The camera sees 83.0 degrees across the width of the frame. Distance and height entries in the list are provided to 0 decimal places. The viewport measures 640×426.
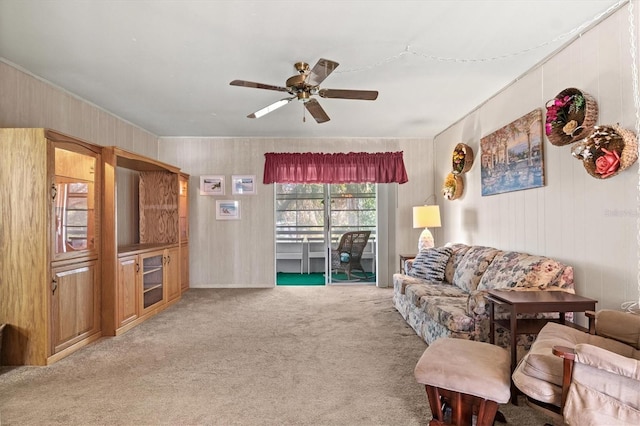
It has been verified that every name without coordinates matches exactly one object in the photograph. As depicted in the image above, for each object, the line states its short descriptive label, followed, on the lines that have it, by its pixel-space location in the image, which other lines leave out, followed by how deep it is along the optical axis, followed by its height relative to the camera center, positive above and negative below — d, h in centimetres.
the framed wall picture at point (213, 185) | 621 +61
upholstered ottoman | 184 -85
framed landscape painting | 328 +61
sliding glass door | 665 -25
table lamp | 527 -4
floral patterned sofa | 279 -69
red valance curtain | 610 +85
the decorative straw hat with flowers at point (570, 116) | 256 +74
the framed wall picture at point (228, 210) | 622 +18
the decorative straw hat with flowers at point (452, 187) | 503 +43
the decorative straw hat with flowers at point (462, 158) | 465 +77
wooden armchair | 148 -75
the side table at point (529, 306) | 231 -58
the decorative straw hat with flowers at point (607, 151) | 225 +42
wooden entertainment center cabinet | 298 -31
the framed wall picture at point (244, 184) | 621 +62
